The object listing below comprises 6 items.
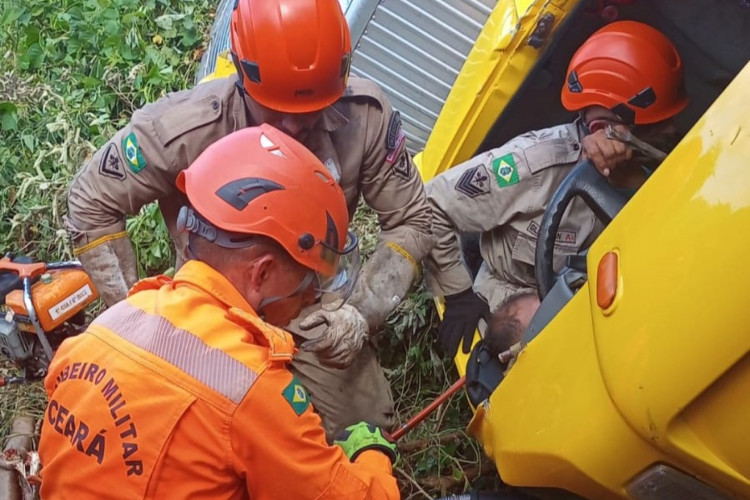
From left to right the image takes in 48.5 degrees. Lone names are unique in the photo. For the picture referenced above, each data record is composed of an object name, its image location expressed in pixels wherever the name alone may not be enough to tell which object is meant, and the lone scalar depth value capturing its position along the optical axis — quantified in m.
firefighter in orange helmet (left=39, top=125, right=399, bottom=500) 1.69
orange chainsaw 3.25
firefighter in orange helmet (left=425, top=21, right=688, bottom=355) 2.78
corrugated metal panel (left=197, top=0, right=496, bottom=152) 3.83
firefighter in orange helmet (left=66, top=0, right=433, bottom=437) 2.70
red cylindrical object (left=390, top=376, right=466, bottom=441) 2.95
